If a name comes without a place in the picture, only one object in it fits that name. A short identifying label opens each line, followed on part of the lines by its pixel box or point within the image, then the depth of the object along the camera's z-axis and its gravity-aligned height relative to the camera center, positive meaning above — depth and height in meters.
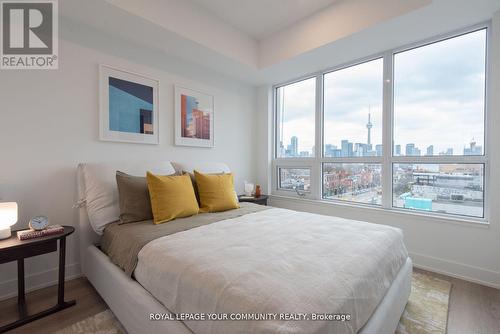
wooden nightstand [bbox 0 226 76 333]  1.43 -0.60
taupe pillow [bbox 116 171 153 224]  1.87 -0.30
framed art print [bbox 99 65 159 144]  2.27 +0.62
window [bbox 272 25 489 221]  2.27 +0.42
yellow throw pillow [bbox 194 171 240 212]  2.26 -0.30
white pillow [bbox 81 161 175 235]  1.90 -0.25
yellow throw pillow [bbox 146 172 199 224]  1.87 -0.29
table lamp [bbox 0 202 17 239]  1.53 -0.36
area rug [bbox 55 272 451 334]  1.46 -1.07
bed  0.86 -0.51
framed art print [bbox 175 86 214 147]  2.86 +0.63
